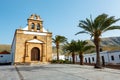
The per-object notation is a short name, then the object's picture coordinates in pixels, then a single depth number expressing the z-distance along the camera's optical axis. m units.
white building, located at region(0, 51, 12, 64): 22.41
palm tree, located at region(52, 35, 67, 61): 19.99
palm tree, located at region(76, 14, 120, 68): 10.26
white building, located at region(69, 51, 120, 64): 19.30
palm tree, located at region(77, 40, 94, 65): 15.70
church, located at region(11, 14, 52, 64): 15.67
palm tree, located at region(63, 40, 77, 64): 16.54
